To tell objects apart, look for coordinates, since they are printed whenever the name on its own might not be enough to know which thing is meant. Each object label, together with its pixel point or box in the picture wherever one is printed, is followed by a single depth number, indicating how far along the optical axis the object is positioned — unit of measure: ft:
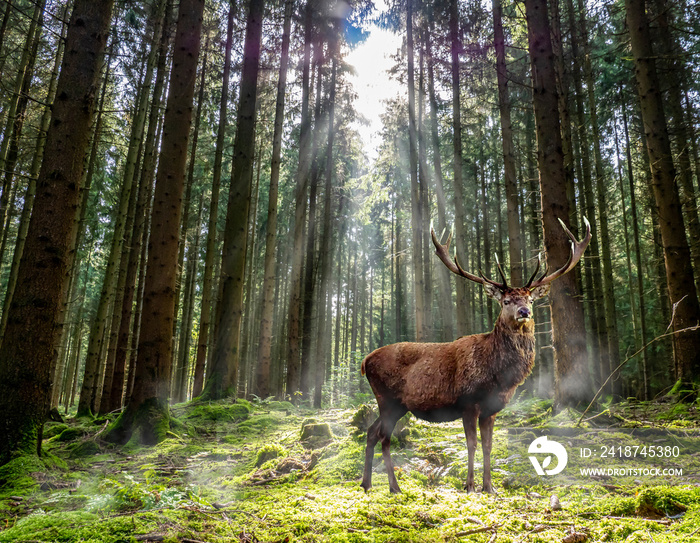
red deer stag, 13.29
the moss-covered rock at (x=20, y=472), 12.41
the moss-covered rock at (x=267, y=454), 17.71
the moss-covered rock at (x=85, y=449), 18.86
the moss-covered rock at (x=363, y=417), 20.49
